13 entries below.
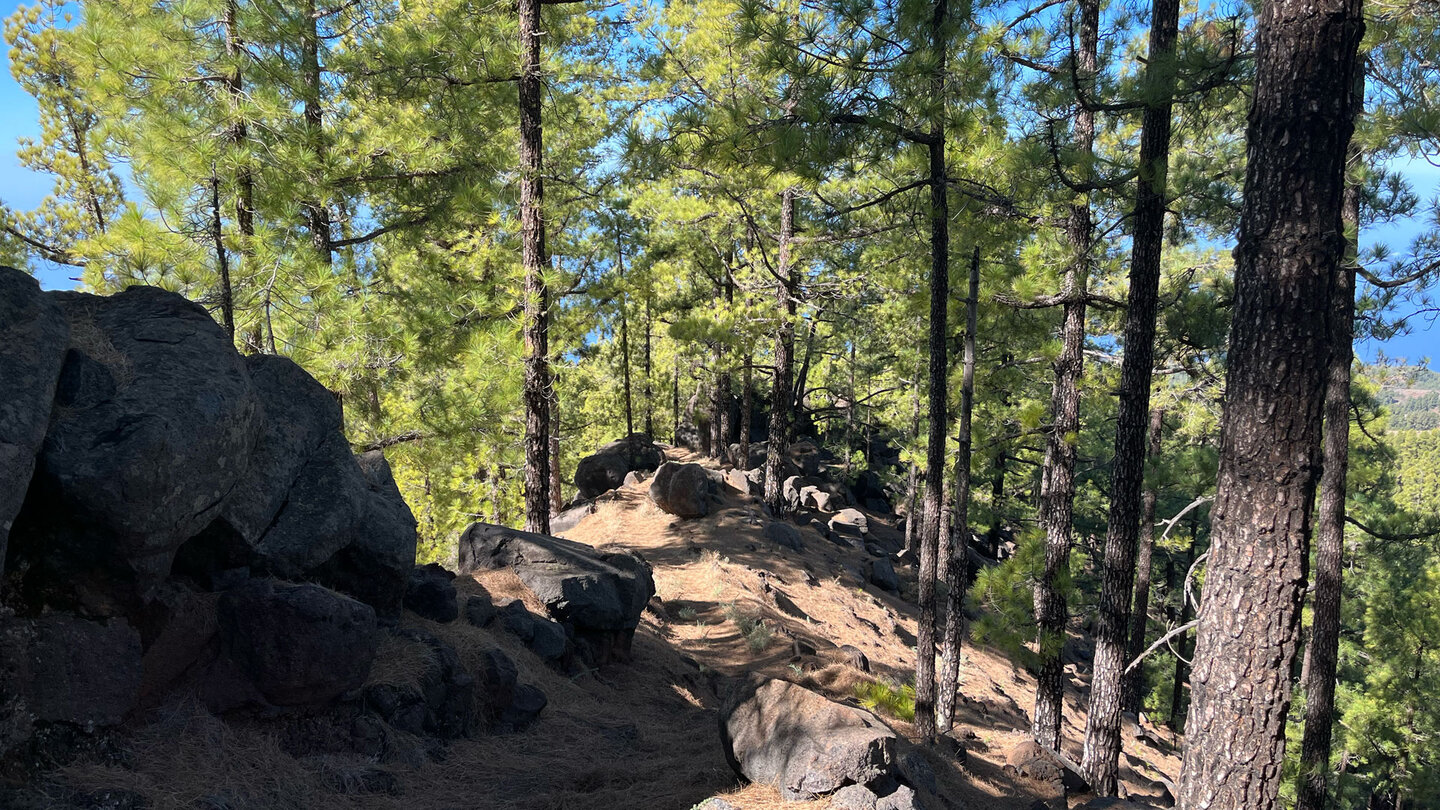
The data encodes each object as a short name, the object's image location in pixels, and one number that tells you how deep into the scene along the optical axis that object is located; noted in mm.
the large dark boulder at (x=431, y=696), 6395
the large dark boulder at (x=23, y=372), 4039
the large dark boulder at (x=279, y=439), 5824
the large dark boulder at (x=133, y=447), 4461
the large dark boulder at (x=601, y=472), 21172
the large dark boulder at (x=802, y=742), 5484
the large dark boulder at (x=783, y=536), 18500
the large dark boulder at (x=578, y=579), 9508
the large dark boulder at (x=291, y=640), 5547
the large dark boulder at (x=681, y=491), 18203
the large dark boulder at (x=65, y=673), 4246
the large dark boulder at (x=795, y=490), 24912
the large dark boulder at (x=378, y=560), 6844
